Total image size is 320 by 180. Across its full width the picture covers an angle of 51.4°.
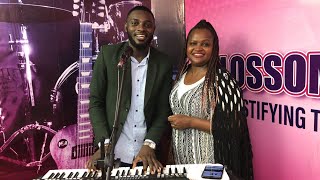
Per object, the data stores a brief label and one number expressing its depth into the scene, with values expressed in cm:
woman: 222
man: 234
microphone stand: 129
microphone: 143
